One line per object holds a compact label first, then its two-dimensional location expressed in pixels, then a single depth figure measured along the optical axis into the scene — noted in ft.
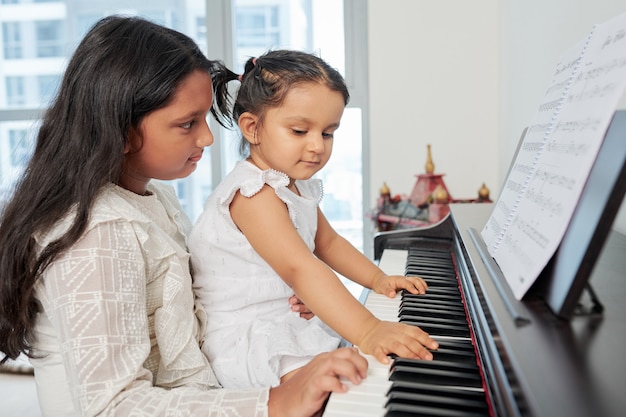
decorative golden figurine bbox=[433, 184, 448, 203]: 9.13
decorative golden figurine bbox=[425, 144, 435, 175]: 10.42
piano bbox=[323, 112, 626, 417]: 2.03
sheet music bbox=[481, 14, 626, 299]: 2.49
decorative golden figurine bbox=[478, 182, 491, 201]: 9.52
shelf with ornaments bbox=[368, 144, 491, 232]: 9.14
